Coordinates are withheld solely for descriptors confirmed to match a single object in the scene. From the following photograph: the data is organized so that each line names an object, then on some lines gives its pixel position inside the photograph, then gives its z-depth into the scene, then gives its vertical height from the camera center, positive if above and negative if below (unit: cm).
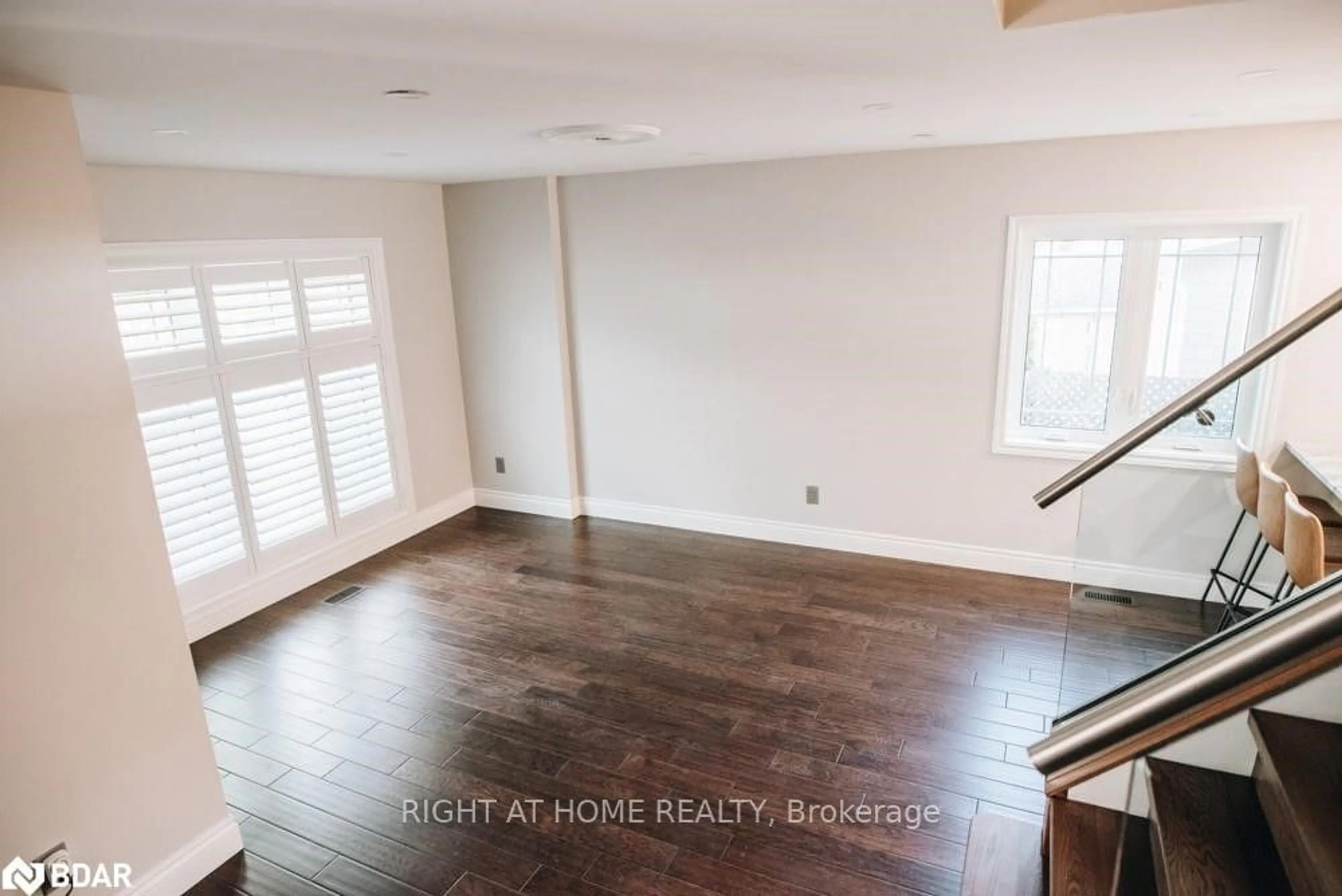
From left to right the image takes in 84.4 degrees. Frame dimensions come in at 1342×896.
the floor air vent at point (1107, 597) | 347 -153
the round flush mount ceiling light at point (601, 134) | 288 +57
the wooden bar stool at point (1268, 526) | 287 -104
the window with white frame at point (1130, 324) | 371 -32
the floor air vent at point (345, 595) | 436 -177
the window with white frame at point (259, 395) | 367 -56
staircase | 129 -117
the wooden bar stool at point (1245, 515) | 323 -115
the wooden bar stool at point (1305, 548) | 253 -100
